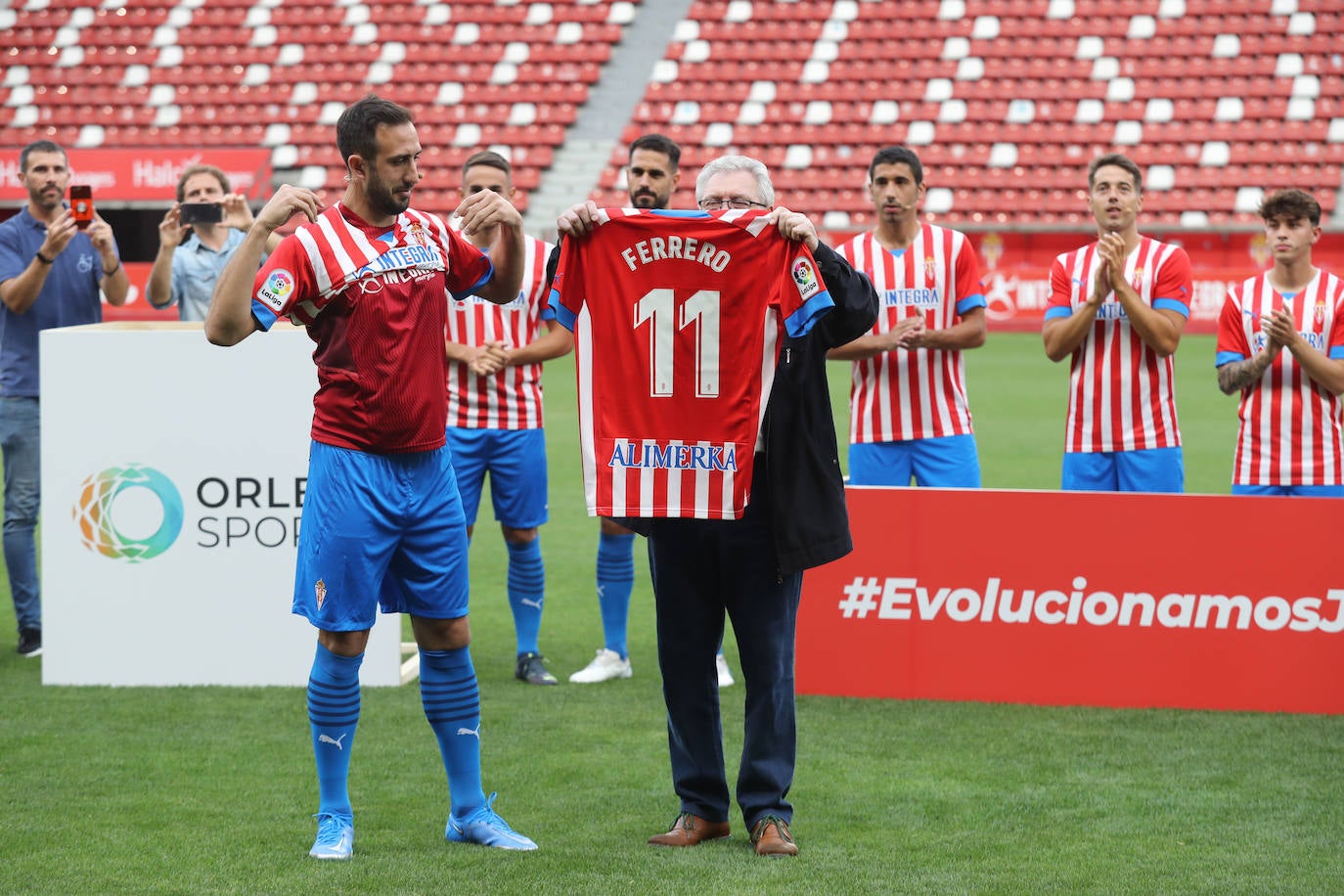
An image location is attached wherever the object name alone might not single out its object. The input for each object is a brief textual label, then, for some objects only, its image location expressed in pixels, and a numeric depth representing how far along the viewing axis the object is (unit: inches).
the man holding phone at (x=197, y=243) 504.1
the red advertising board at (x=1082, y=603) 402.3
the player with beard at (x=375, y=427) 289.0
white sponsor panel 432.5
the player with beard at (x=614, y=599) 454.3
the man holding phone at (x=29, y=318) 487.8
